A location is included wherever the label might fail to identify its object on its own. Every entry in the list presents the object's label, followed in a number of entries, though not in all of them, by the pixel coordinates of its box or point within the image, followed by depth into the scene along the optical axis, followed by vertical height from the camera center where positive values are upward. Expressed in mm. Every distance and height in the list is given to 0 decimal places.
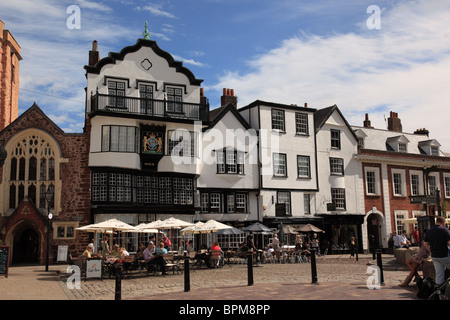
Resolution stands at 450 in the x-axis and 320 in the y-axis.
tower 36844 +12687
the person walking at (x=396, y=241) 25911 -956
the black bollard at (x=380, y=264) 13617 -1169
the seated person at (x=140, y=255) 20772 -1127
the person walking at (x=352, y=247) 29044 -1418
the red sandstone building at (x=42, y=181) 27312 +2993
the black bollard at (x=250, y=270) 13883 -1273
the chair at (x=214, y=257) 22531 -1391
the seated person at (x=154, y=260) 19312 -1274
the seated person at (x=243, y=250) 24297 -1206
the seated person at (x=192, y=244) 30156 -1024
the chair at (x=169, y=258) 19366 -1251
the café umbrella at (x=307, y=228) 31344 -168
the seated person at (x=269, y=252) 26375 -1454
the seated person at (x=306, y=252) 27338 -1518
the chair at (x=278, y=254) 26281 -1568
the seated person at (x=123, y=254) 20123 -1066
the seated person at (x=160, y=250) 20166 -912
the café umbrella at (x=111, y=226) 20575 +172
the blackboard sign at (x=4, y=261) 17969 -1084
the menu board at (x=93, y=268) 17844 -1421
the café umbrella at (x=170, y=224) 23156 +244
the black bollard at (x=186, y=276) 12953 -1316
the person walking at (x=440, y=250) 10750 -625
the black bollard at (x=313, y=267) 14086 -1242
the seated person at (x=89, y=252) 19797 -929
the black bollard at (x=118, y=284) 10672 -1228
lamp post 23359 +1805
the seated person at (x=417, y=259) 12492 -949
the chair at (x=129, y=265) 19214 -1461
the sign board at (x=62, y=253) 27138 -1264
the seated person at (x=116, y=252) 20750 -981
